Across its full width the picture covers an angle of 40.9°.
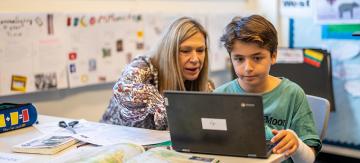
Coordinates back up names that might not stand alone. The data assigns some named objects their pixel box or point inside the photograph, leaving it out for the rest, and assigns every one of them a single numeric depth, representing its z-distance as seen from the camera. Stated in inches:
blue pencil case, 74.3
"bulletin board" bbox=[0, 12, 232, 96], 95.2
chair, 70.8
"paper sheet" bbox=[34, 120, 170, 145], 65.3
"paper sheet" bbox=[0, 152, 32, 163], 58.8
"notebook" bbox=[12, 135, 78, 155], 62.2
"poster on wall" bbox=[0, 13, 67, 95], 94.0
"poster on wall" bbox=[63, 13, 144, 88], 106.8
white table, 53.5
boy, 61.4
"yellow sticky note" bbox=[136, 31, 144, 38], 120.3
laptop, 51.1
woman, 78.0
